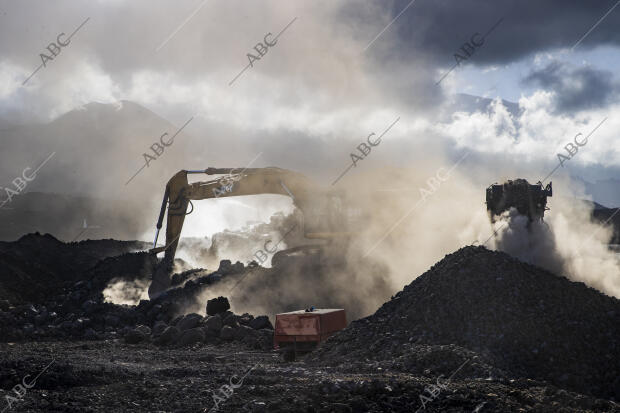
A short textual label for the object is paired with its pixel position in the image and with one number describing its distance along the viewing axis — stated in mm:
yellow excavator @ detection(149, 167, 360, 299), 23141
